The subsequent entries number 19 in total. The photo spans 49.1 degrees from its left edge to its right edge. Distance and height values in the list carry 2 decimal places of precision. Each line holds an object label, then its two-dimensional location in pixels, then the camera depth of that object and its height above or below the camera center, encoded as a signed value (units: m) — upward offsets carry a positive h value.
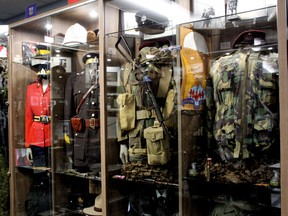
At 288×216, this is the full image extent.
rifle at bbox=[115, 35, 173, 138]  2.09 +0.08
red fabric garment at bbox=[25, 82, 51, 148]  2.85 -0.05
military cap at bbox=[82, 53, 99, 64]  2.52 +0.41
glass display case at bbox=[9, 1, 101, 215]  2.53 -0.03
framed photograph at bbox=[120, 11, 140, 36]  2.31 +0.62
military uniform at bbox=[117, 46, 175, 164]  2.12 +0.09
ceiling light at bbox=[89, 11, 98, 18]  2.58 +0.78
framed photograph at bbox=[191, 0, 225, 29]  1.98 +0.60
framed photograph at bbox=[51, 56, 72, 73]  2.75 +0.40
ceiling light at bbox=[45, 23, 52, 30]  2.77 +0.73
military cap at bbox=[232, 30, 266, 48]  1.82 +0.41
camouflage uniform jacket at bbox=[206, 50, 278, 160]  1.67 +0.02
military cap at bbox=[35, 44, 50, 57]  2.86 +0.54
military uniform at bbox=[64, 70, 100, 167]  2.44 -0.09
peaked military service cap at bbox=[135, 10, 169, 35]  2.16 +0.60
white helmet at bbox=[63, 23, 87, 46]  2.67 +0.62
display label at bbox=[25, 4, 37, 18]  2.95 +0.92
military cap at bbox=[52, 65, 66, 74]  2.76 +0.34
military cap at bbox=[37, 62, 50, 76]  2.90 +0.36
